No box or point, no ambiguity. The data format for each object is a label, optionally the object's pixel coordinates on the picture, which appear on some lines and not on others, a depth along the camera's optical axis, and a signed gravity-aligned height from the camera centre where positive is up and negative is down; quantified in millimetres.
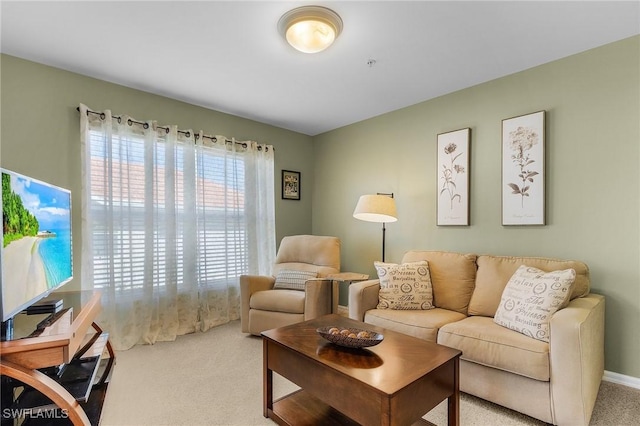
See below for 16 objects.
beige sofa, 1645 -793
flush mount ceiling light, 1899 +1151
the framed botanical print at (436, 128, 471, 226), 2986 +312
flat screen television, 1334 -154
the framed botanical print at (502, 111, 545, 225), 2547 +328
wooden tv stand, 1228 -694
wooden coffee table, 1301 -765
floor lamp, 3010 +29
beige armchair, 2932 -807
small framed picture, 4270 +353
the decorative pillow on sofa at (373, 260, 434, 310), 2541 -633
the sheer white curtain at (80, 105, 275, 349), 2814 -126
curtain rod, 2824 +841
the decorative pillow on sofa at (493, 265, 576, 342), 1855 -567
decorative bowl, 1562 -649
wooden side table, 2899 -640
